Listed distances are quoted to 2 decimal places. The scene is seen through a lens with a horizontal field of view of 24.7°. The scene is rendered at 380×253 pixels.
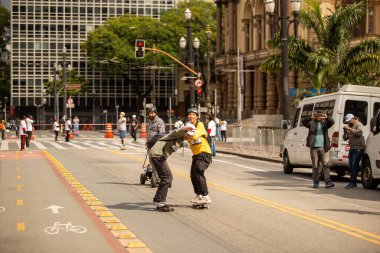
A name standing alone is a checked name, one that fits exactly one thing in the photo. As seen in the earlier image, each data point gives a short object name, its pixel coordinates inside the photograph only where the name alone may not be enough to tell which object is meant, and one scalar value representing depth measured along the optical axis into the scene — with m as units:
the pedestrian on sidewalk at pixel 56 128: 56.71
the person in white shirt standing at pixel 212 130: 36.25
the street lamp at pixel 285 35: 30.28
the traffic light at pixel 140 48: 42.84
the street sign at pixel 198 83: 46.34
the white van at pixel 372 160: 19.07
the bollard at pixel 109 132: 66.81
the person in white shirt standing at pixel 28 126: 43.59
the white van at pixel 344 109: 21.91
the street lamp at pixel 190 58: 43.70
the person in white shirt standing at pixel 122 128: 39.93
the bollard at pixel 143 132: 66.56
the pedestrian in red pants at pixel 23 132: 41.46
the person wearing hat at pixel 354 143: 19.84
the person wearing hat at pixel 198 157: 14.39
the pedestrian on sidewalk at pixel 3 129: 62.03
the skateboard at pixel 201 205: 14.45
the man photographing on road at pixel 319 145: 19.58
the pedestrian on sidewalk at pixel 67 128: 53.86
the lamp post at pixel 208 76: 45.24
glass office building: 113.75
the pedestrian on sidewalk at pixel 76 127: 74.44
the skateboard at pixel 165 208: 14.12
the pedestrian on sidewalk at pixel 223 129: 55.81
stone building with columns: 70.10
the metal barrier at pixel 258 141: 34.72
